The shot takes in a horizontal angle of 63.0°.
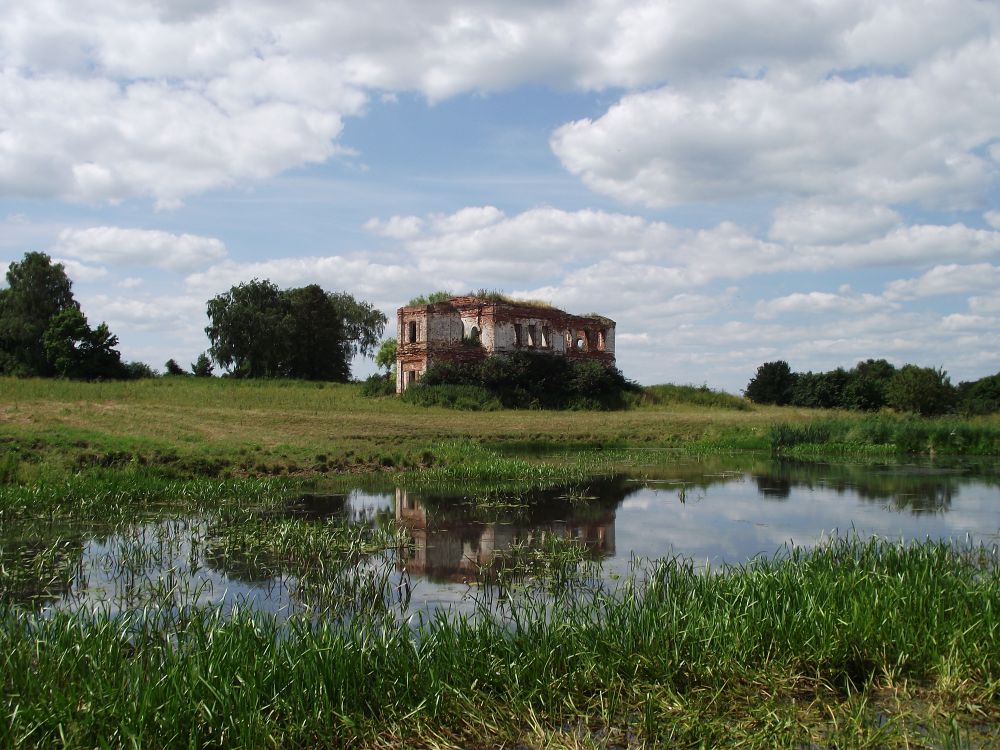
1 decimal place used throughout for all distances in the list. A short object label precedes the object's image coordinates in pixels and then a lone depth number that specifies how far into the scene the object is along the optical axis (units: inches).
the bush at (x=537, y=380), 1829.5
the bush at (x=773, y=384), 2431.1
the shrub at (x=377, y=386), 1871.6
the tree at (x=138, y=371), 2154.3
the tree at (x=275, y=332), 2436.0
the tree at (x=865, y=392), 2080.5
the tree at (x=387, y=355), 3144.7
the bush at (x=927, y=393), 1694.1
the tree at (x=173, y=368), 2388.0
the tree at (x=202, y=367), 2386.6
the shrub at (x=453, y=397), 1678.2
